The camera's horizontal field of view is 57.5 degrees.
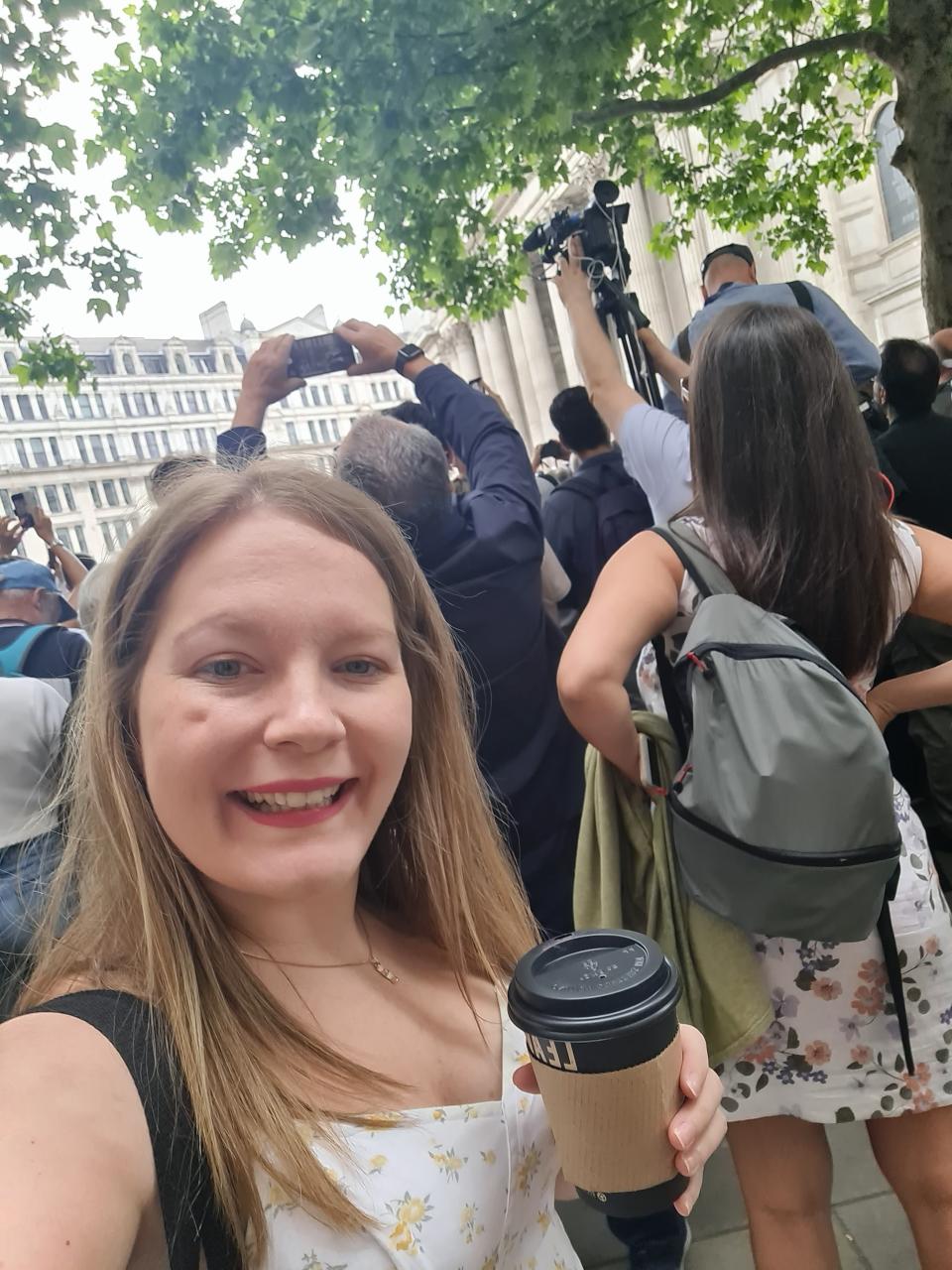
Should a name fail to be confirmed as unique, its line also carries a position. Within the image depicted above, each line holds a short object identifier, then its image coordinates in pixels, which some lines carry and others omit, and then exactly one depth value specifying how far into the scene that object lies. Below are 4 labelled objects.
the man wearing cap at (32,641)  2.51
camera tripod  2.71
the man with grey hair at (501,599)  2.10
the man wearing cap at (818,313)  2.90
